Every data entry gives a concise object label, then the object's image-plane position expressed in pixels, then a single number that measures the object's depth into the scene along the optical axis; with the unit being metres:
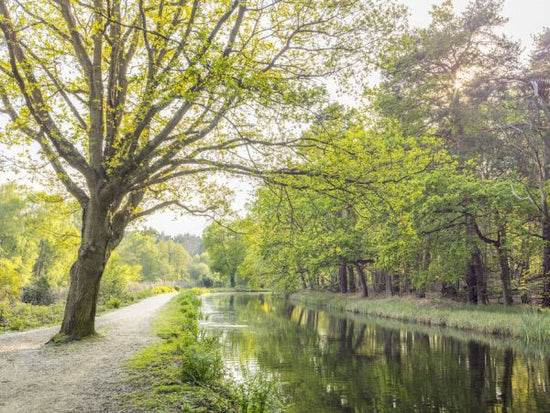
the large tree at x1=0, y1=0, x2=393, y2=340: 9.94
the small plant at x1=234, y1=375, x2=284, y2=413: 7.09
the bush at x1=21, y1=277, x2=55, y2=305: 25.67
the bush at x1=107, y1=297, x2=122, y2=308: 27.19
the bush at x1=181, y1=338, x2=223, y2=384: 8.52
